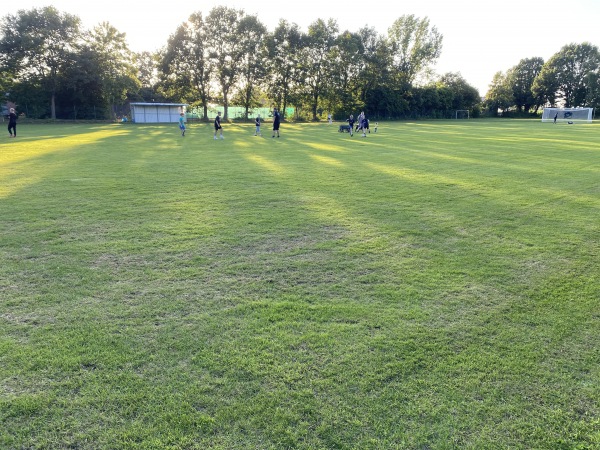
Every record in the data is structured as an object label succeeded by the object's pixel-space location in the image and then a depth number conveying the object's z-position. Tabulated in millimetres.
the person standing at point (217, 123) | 24922
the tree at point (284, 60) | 63094
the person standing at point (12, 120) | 25452
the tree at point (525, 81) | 83000
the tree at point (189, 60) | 60094
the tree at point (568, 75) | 79500
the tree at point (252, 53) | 61188
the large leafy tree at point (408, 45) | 73188
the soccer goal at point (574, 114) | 60344
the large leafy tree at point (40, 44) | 46906
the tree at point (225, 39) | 60594
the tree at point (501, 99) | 81750
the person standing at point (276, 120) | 27031
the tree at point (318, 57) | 64938
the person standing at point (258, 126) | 29988
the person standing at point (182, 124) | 29288
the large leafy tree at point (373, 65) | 67875
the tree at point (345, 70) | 65625
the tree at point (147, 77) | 68375
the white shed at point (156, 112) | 54081
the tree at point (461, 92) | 76000
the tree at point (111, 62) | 50969
